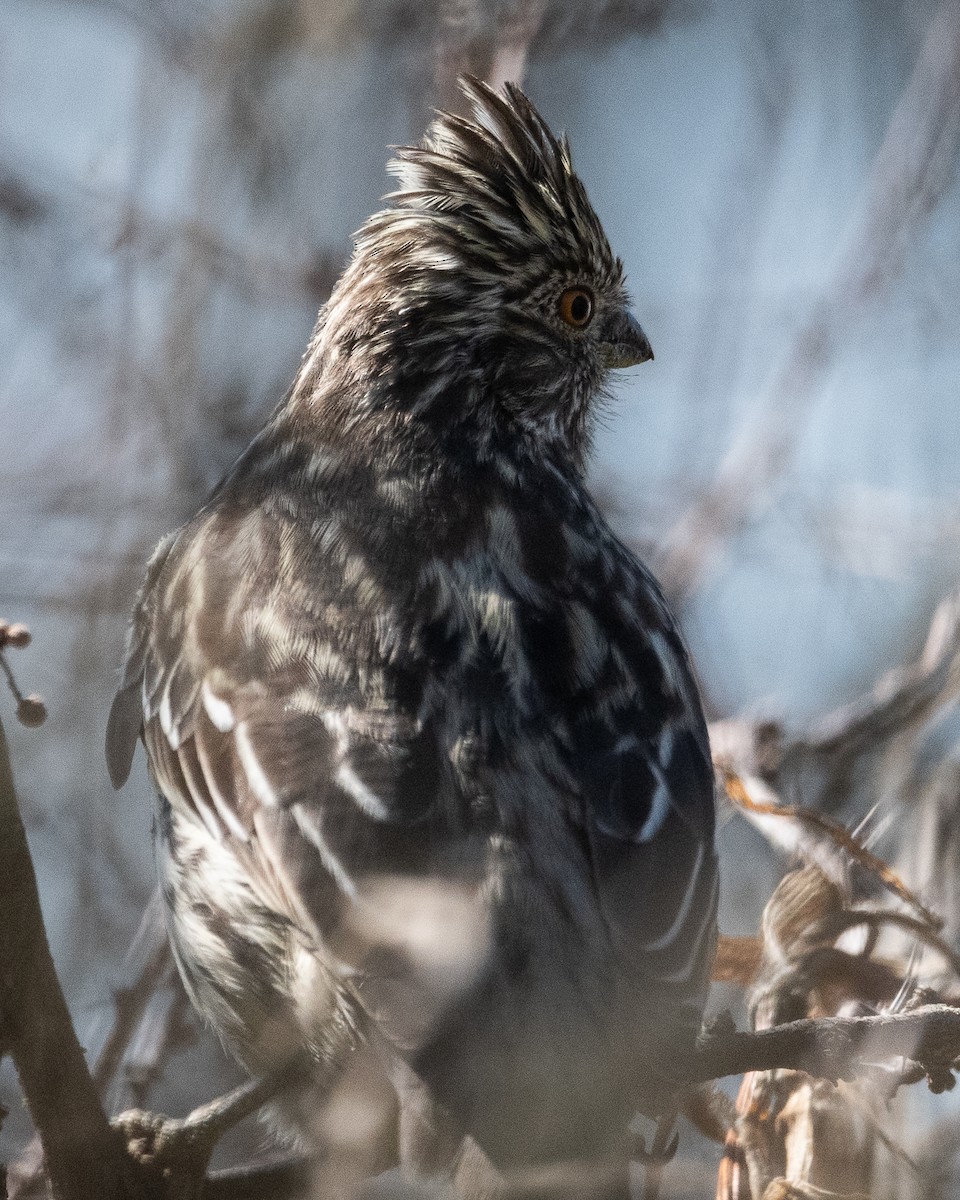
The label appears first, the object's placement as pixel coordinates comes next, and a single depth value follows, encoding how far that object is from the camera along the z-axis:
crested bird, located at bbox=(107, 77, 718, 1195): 5.22
